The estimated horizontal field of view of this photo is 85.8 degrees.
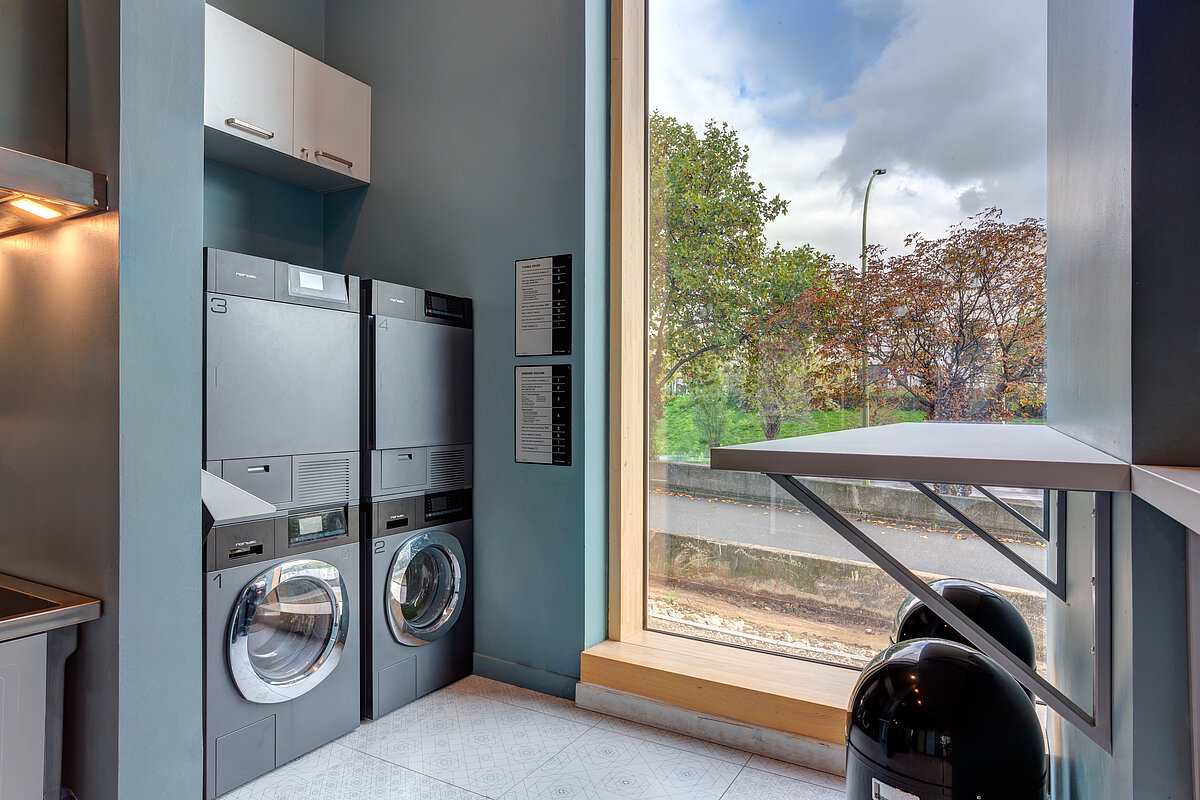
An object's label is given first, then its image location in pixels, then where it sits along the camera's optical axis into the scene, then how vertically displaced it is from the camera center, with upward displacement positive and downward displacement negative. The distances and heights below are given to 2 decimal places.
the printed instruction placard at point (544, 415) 2.53 -0.05
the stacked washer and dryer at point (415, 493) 2.34 -0.35
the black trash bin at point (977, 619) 1.49 -0.52
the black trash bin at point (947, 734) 1.06 -0.56
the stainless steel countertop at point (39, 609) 1.21 -0.42
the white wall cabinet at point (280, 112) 2.43 +1.20
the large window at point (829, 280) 2.03 +0.43
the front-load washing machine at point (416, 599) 2.32 -0.76
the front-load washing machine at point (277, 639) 1.85 -0.74
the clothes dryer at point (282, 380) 1.89 +0.07
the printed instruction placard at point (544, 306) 2.54 +0.39
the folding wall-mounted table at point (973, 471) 0.69 -0.08
